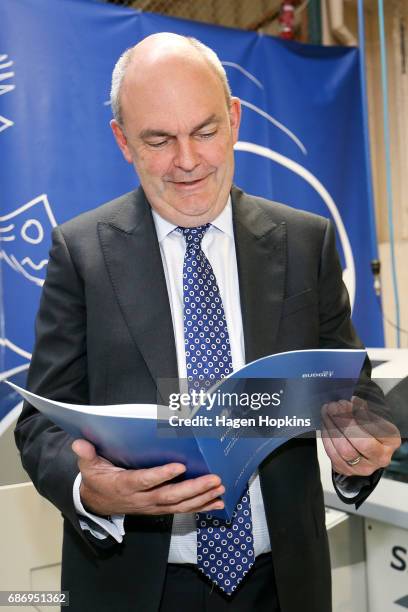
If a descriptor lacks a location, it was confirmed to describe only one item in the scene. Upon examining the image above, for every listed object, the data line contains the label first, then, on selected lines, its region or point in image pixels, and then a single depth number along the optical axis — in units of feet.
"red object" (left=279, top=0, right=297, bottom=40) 9.80
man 3.09
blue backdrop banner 6.93
